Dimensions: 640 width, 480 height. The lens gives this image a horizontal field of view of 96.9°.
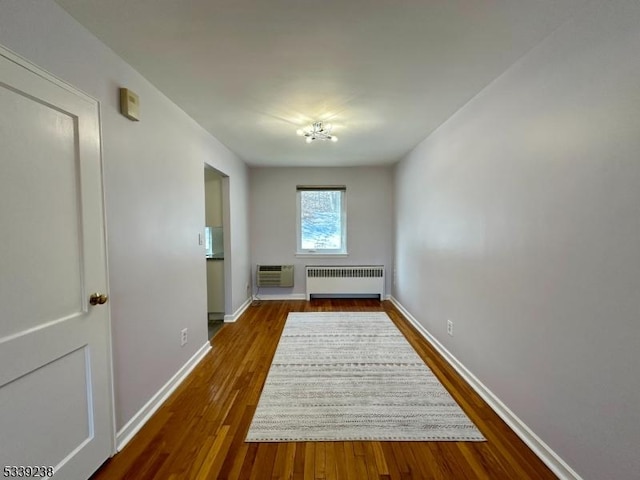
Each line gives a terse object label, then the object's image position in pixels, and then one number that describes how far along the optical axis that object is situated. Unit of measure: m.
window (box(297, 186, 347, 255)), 5.03
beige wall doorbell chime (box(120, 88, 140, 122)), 1.69
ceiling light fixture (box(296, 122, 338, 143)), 2.76
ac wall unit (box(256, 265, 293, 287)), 4.81
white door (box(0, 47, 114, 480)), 1.07
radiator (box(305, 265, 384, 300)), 4.83
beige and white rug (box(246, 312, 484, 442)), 1.73
